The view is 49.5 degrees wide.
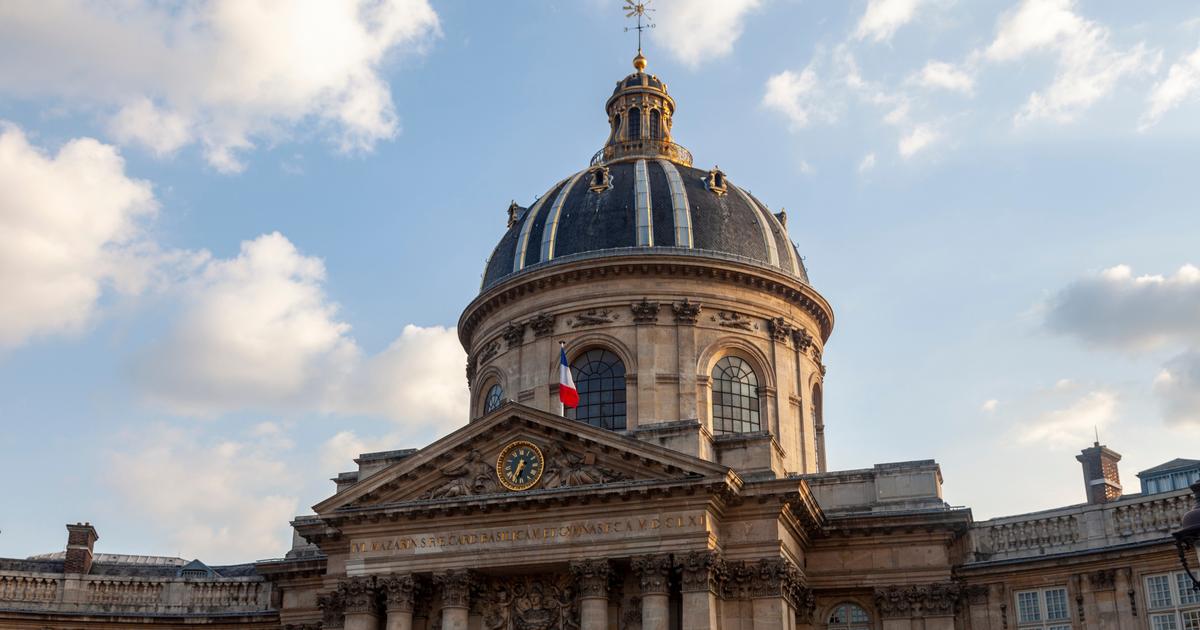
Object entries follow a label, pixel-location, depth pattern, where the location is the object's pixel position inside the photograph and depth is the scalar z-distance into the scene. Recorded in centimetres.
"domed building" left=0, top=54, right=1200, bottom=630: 3244
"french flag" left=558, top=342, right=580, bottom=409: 3738
